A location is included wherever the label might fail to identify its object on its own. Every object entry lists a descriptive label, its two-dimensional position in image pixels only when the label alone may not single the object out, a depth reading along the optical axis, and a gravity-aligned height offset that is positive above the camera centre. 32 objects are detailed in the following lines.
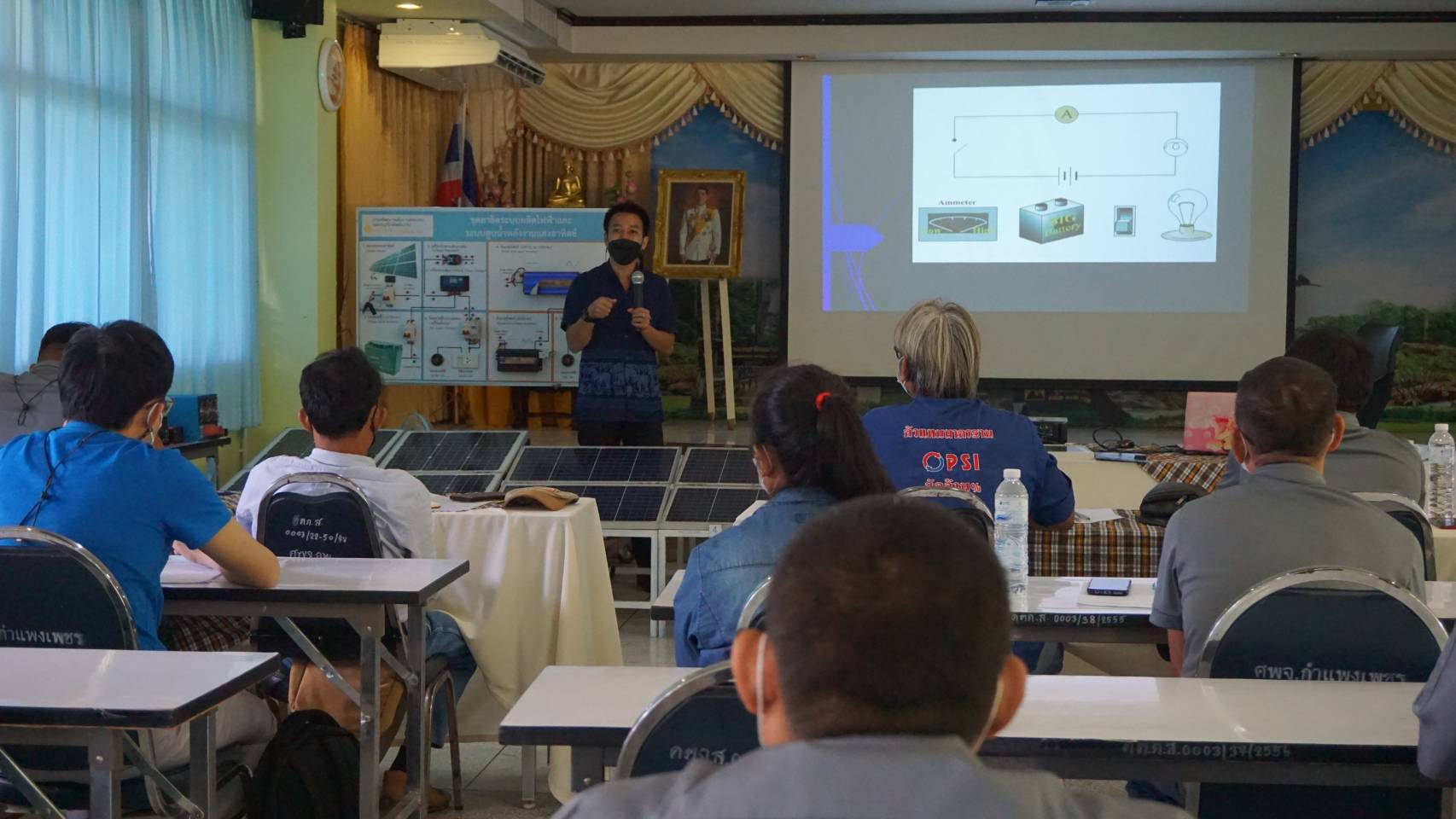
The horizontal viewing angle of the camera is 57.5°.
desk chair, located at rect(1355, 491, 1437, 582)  2.86 -0.37
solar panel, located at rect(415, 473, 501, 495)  5.07 -0.59
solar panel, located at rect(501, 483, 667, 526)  4.98 -0.64
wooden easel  8.87 -0.07
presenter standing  5.60 -0.02
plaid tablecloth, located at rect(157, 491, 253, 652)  3.10 -0.73
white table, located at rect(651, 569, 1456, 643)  2.45 -0.52
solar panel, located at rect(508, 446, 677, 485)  5.21 -0.53
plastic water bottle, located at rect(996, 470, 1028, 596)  2.70 -0.41
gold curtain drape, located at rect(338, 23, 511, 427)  7.74 +1.10
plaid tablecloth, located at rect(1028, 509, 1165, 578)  3.38 -0.54
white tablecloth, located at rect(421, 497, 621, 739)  3.59 -0.75
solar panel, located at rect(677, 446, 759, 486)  5.25 -0.54
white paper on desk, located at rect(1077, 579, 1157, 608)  2.54 -0.51
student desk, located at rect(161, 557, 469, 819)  2.53 -0.53
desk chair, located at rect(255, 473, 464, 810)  2.96 -0.47
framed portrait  8.68 +0.72
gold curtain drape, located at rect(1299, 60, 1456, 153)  9.34 +1.75
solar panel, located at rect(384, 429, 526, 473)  5.29 -0.50
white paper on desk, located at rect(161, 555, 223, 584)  2.68 -0.51
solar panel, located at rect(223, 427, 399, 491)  5.53 -0.50
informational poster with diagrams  7.44 +0.23
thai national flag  9.21 +1.07
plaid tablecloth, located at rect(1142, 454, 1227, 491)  4.52 -0.45
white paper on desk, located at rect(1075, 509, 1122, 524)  3.46 -0.47
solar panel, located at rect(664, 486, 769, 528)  4.97 -0.65
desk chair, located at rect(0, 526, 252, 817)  2.14 -0.49
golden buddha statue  9.59 +1.01
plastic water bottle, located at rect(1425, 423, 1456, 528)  3.75 -0.38
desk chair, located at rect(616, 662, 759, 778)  1.60 -0.49
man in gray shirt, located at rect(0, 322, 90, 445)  4.12 -0.24
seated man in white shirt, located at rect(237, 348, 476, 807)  3.02 -0.31
